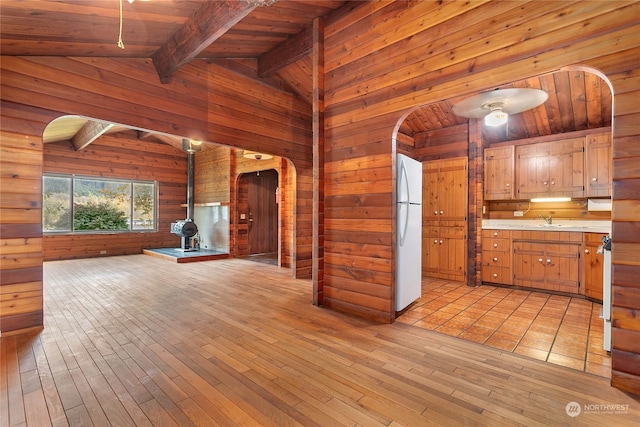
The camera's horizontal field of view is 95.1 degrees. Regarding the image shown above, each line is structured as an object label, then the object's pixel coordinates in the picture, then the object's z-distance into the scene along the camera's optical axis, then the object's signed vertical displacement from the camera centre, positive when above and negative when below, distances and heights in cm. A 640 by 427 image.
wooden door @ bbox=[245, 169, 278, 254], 852 +2
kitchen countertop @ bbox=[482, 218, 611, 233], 414 -20
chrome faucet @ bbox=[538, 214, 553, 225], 494 -12
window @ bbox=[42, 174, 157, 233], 748 +23
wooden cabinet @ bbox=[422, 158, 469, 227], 512 +38
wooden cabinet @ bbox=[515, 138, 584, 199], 445 +70
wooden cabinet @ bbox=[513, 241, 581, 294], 418 -79
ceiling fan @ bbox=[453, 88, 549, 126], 339 +138
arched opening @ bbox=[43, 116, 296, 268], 687 +103
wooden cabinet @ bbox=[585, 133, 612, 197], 421 +69
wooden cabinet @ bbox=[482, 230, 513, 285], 471 -72
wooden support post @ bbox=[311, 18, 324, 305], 375 +68
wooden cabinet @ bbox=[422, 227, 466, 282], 511 -73
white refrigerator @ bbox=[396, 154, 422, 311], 333 -22
